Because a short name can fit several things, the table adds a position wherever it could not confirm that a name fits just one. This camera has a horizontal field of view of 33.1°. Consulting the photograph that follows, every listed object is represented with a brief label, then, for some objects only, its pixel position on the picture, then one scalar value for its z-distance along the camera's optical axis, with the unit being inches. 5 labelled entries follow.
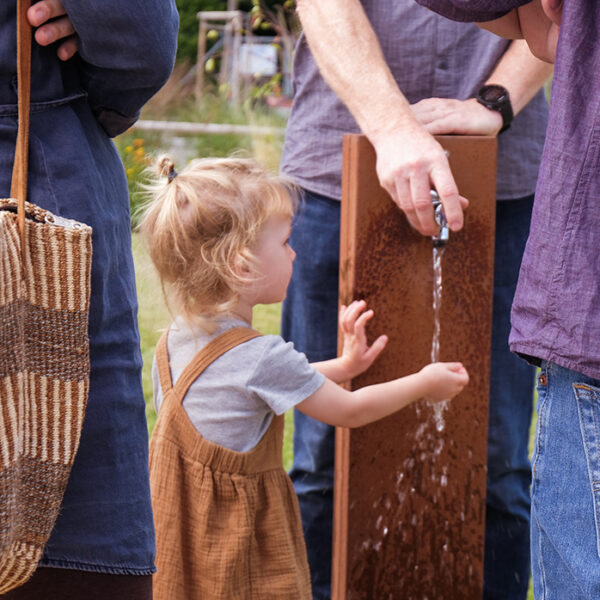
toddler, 86.9
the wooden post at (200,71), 427.5
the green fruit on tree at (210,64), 313.7
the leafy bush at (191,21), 686.5
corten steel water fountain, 89.4
